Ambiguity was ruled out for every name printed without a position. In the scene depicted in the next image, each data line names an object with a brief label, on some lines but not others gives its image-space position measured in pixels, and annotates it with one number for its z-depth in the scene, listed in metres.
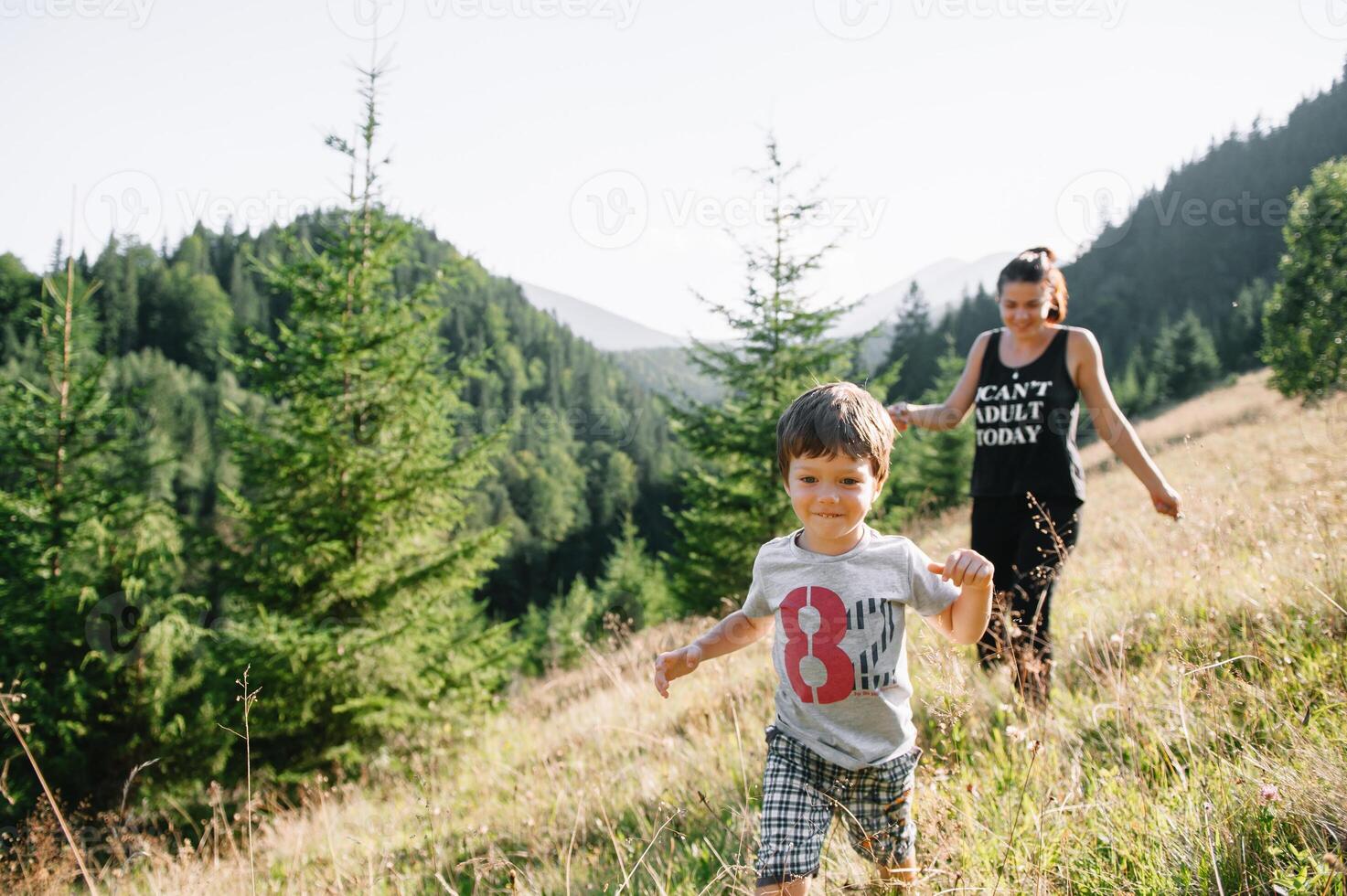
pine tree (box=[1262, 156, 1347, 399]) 16.75
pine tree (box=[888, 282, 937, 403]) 63.94
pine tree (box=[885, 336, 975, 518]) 22.39
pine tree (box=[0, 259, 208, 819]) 8.09
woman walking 2.80
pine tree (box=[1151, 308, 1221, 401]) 46.09
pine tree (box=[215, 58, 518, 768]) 7.10
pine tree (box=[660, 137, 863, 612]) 9.46
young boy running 1.60
